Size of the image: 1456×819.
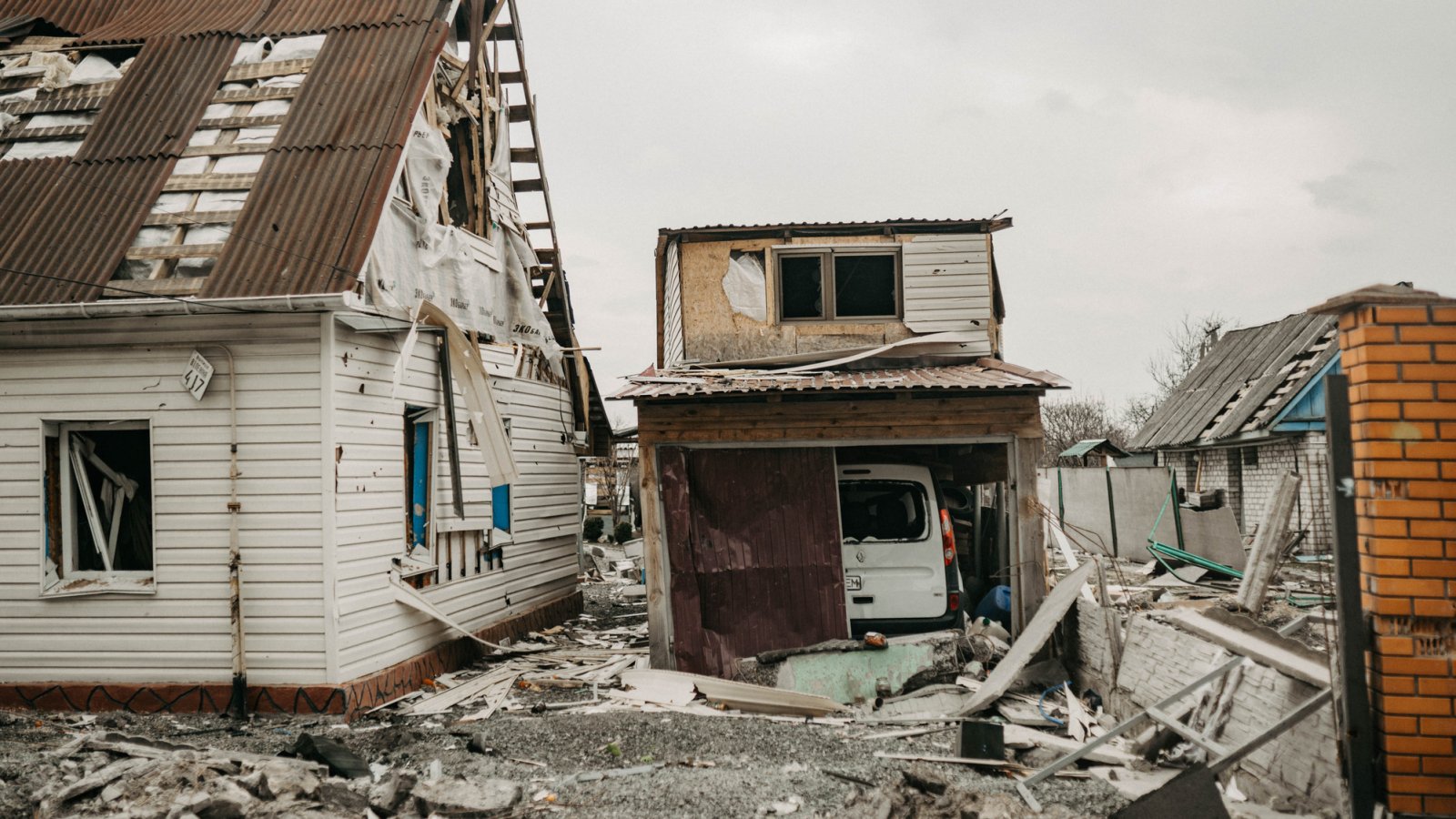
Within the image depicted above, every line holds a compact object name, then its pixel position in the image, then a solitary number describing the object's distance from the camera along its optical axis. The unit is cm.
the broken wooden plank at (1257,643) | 508
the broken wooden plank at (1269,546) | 678
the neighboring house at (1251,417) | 1833
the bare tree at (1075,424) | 5309
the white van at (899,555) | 970
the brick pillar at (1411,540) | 432
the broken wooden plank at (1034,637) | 822
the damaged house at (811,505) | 982
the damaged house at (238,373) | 845
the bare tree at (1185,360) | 5131
